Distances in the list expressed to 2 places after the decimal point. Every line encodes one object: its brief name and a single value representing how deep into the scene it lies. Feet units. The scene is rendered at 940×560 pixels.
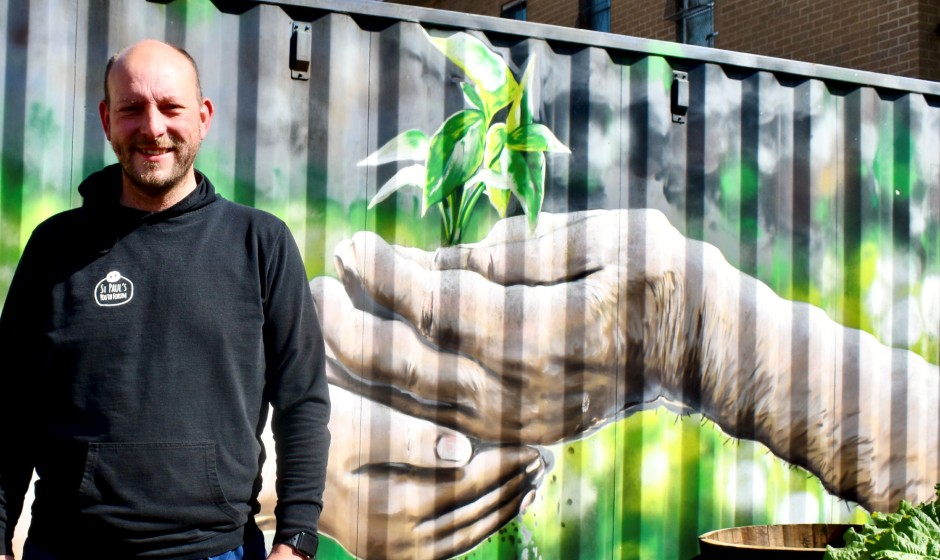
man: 6.95
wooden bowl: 13.73
